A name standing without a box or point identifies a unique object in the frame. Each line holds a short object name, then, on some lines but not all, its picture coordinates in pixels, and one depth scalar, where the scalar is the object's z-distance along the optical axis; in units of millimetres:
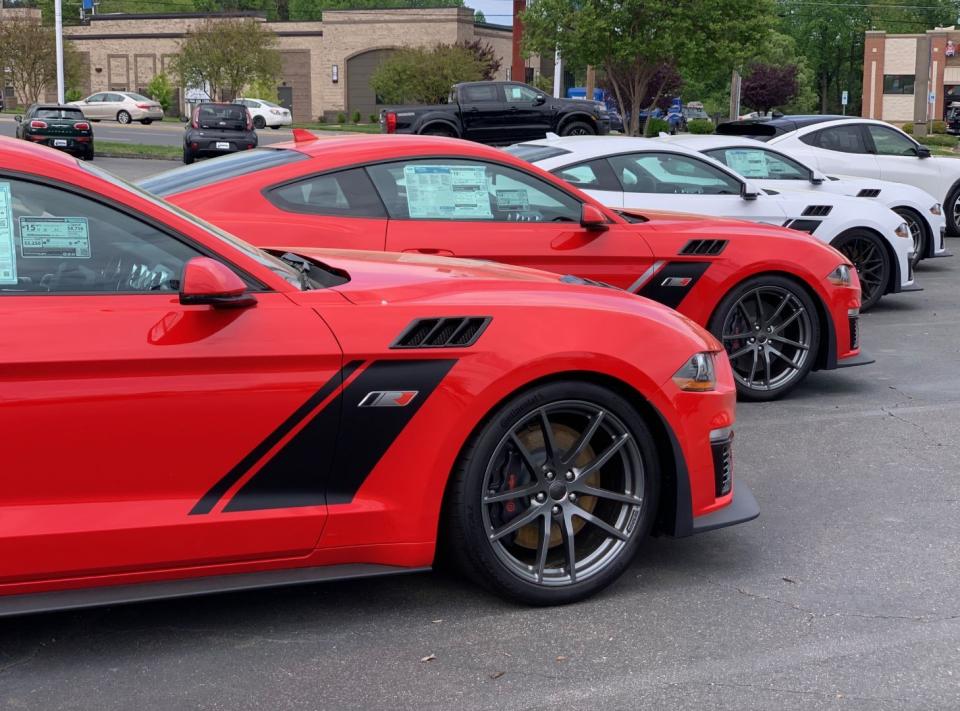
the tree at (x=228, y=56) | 54906
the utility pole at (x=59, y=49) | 45362
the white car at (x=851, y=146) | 14914
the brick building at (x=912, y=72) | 89000
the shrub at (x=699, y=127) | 53859
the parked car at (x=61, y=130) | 32719
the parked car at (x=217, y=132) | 31531
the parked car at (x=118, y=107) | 59531
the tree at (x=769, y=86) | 81688
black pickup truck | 29641
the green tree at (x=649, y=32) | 26688
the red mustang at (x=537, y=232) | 6762
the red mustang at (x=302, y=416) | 3516
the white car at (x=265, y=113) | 56384
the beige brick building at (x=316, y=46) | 72750
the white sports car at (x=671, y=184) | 9672
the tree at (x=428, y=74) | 49812
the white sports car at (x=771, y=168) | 11523
